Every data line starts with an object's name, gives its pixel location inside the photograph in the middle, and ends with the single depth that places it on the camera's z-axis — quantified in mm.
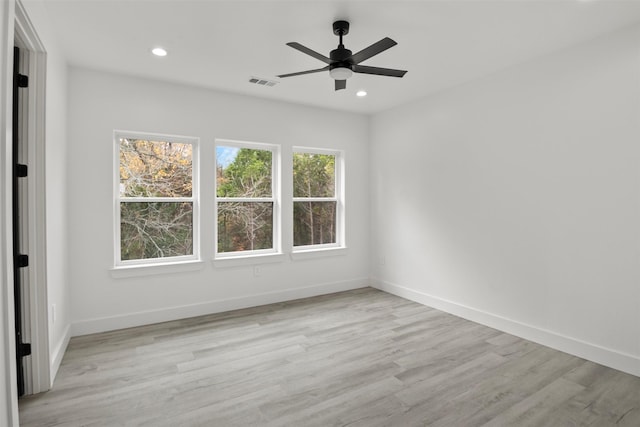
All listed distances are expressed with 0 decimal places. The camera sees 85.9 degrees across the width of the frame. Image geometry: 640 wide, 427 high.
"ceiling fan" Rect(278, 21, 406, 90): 2426
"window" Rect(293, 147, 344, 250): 4902
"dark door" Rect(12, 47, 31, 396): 2299
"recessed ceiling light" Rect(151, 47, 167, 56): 3034
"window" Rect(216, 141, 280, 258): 4332
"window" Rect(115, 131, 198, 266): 3775
